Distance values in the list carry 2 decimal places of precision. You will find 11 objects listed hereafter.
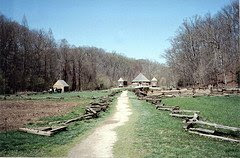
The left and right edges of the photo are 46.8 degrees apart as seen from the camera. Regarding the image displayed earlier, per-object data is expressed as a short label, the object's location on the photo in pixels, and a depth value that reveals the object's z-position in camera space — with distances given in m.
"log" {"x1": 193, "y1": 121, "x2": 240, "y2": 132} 9.72
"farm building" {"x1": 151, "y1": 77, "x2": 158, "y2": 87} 86.39
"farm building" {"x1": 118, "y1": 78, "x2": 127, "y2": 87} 89.95
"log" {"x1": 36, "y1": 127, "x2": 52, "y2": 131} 11.81
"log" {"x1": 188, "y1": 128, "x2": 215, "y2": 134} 10.67
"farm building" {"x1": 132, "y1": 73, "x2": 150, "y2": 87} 83.56
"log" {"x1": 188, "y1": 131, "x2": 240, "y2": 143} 9.70
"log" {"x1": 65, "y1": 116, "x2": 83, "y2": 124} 14.35
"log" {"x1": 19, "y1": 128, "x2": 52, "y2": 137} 11.14
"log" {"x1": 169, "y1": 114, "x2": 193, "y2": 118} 14.53
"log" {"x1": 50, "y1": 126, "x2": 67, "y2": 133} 11.58
